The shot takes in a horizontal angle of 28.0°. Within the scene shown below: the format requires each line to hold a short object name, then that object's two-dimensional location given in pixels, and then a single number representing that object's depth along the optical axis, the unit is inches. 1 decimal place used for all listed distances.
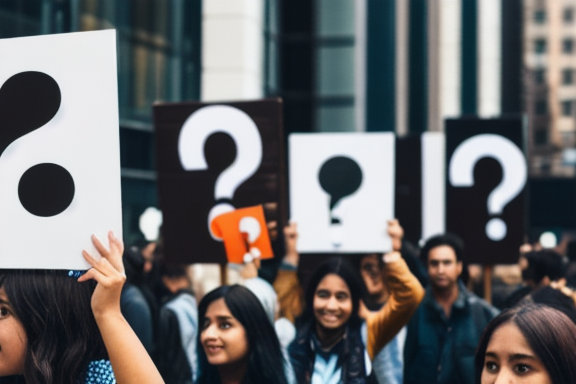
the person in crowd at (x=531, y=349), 120.4
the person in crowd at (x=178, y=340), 271.7
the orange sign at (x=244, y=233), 236.1
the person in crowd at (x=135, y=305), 251.4
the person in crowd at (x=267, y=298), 208.2
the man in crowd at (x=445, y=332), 245.6
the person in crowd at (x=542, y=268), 273.6
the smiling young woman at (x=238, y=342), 191.8
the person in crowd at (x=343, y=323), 203.9
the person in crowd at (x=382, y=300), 240.2
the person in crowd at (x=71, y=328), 114.4
